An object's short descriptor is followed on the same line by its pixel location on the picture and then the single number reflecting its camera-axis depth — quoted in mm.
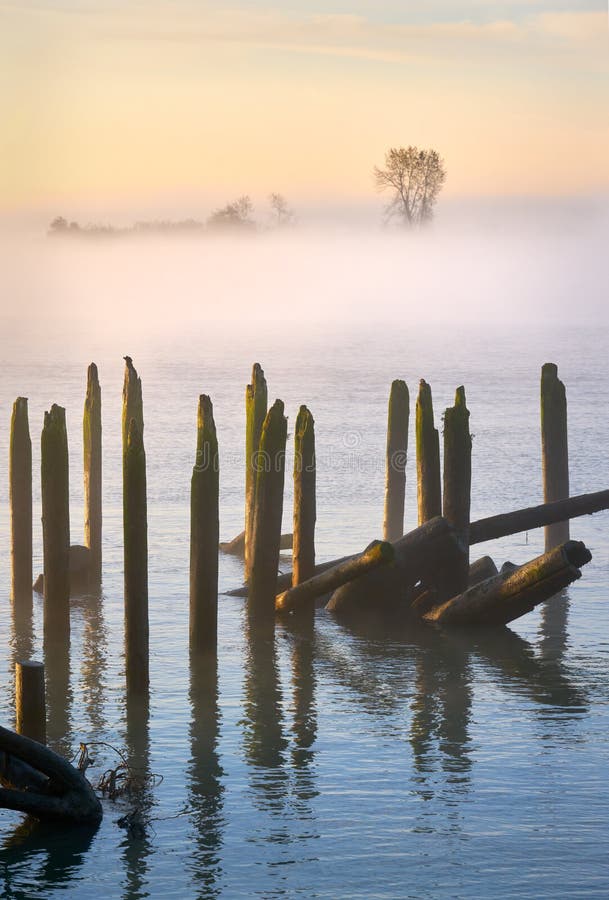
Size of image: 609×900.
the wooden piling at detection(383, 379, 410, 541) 26219
